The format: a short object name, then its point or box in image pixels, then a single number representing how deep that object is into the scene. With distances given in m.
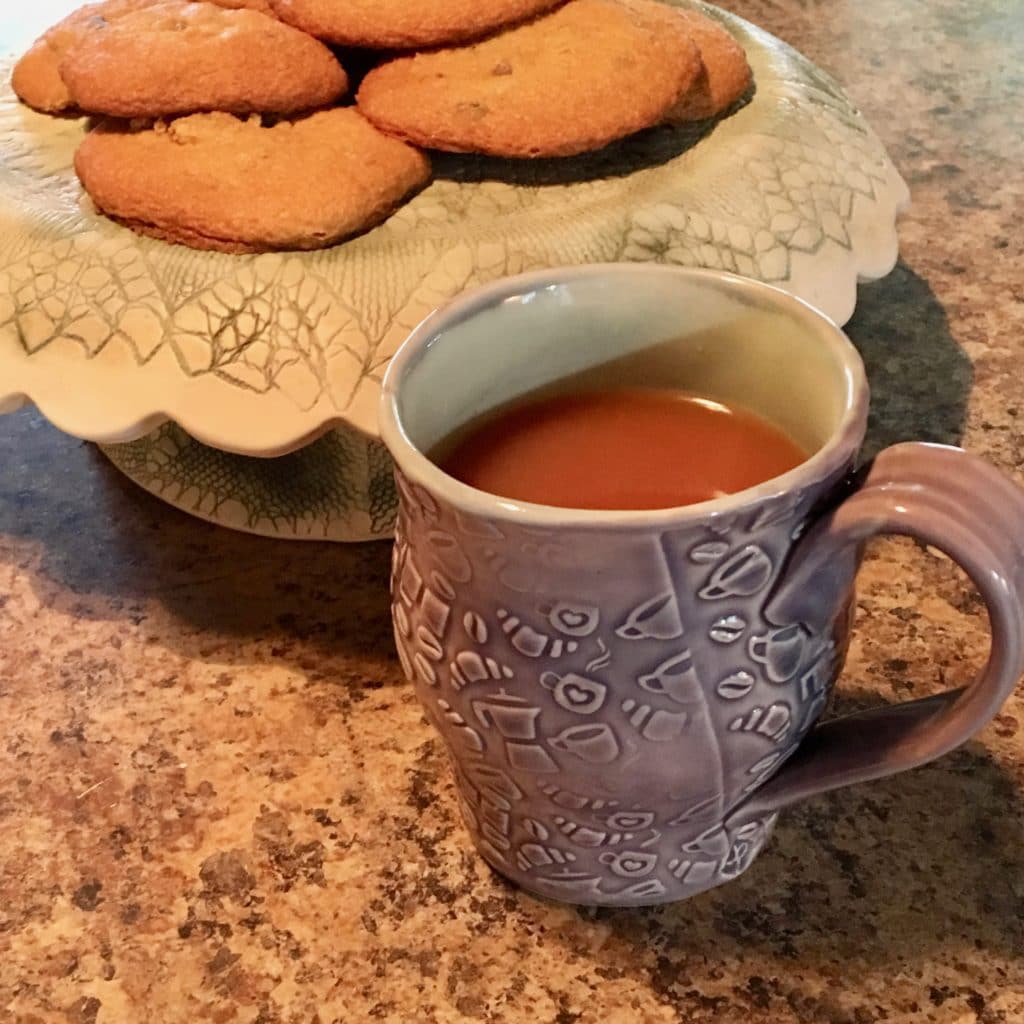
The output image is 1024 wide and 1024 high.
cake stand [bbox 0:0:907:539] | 0.47
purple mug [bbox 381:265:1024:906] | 0.31
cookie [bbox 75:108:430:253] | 0.48
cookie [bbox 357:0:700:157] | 0.50
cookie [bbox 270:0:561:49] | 0.52
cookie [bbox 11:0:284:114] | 0.59
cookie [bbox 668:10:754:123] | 0.56
